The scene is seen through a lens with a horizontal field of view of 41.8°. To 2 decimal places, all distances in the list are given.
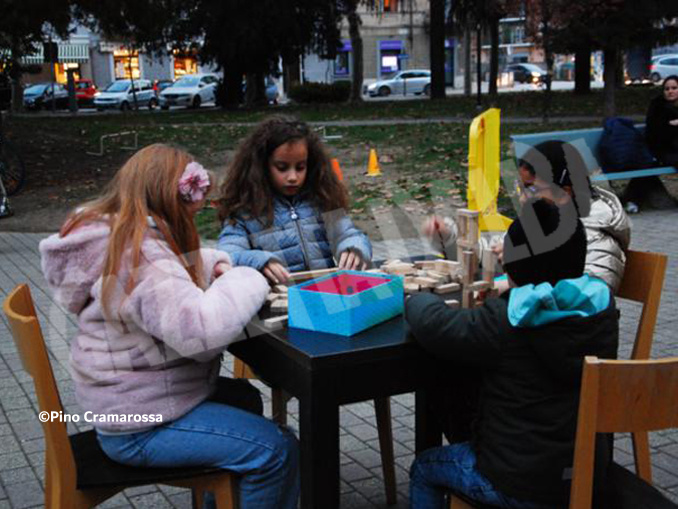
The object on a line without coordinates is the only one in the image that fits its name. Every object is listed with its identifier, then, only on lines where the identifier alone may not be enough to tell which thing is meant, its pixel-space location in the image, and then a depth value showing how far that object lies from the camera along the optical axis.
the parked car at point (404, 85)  47.44
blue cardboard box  2.60
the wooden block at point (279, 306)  2.85
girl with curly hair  3.76
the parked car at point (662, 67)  46.94
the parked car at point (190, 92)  38.22
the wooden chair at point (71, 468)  2.47
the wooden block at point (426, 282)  3.00
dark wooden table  2.45
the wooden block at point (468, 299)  2.79
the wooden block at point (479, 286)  2.81
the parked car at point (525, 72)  54.53
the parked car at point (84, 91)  40.94
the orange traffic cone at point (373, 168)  13.26
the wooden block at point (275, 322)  2.71
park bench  9.87
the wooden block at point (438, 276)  3.07
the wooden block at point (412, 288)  2.96
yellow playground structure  4.30
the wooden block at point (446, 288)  3.01
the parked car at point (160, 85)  42.41
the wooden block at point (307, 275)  3.17
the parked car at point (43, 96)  39.34
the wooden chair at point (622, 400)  2.17
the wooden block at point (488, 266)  2.88
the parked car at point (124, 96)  38.97
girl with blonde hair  2.51
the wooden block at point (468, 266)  2.81
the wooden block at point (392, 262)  3.29
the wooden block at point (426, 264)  3.26
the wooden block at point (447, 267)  3.14
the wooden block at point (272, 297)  2.96
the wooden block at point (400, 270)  3.13
